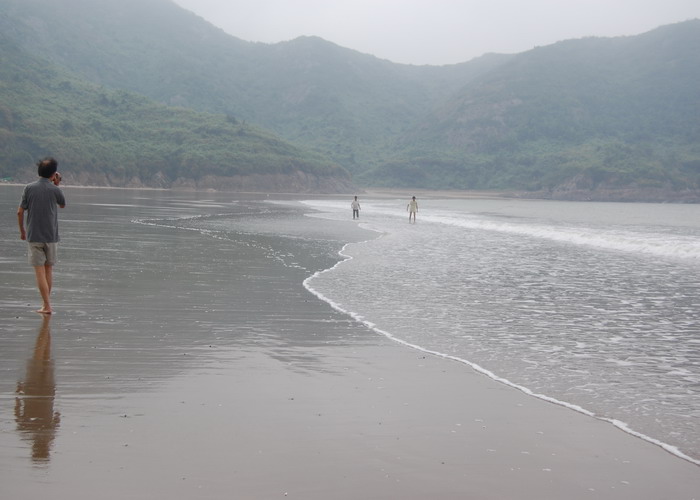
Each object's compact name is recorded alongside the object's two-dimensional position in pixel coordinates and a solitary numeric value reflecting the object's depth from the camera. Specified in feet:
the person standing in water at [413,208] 146.10
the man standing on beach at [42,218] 32.14
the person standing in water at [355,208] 152.33
